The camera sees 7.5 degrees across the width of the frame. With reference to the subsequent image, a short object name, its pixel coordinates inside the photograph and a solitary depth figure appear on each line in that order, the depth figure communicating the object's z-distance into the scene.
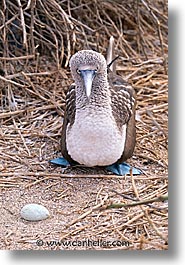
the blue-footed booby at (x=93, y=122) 3.52
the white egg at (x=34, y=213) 3.44
